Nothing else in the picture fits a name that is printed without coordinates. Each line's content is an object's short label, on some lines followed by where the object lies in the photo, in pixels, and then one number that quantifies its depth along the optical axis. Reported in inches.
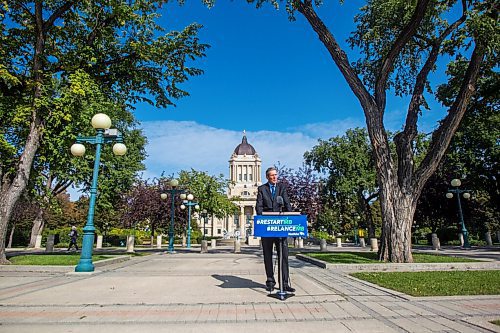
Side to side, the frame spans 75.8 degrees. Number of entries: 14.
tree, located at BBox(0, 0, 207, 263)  485.7
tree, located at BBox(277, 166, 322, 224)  1278.3
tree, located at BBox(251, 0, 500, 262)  429.1
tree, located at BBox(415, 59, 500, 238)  762.8
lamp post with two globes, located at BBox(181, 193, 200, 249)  968.1
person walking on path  949.8
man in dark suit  230.4
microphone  217.5
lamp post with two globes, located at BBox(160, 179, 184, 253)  882.8
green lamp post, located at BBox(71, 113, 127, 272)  369.1
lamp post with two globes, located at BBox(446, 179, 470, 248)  918.4
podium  212.8
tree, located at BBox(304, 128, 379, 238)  1386.6
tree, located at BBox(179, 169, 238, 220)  1489.9
